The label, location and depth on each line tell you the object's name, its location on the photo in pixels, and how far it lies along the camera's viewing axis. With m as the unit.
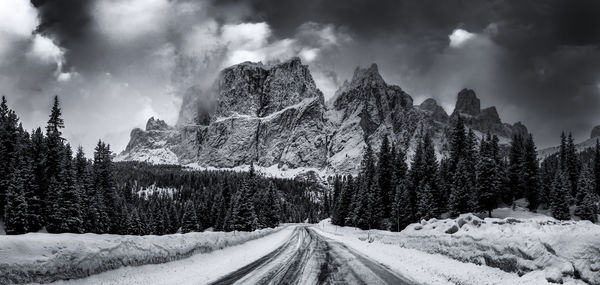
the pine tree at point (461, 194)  48.12
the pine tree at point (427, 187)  50.00
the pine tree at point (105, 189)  54.75
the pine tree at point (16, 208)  39.28
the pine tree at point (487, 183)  50.66
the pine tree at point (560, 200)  53.65
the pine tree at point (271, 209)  74.69
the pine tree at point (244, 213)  51.12
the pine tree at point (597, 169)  72.75
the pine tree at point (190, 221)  68.31
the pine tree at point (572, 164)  71.54
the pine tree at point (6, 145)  44.41
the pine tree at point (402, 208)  53.56
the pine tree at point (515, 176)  63.41
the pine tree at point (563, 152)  79.88
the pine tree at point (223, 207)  69.62
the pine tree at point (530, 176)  59.69
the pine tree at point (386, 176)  61.78
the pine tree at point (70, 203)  43.06
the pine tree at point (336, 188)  111.96
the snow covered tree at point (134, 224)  62.77
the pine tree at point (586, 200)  53.62
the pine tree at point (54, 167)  42.31
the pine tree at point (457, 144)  58.69
